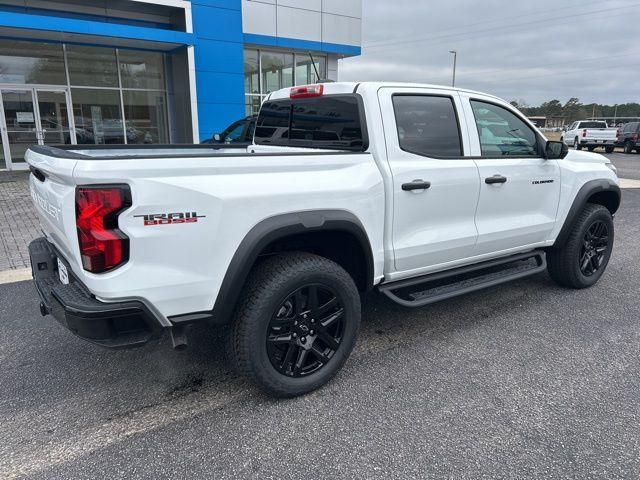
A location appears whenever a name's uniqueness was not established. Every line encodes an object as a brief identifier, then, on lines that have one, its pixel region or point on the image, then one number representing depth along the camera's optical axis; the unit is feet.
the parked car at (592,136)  85.46
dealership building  42.68
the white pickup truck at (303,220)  7.73
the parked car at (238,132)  36.58
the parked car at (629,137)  82.33
